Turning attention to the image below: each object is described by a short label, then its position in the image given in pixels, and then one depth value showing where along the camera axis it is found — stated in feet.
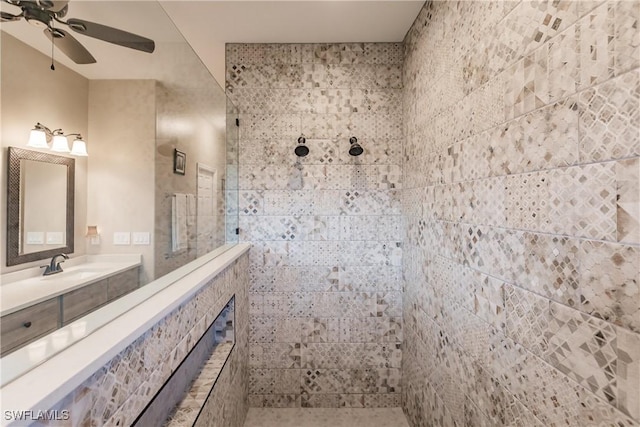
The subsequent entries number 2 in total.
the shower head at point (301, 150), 7.86
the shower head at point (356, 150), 7.77
